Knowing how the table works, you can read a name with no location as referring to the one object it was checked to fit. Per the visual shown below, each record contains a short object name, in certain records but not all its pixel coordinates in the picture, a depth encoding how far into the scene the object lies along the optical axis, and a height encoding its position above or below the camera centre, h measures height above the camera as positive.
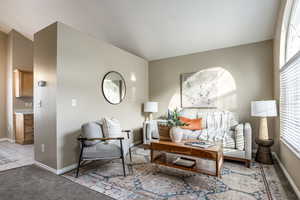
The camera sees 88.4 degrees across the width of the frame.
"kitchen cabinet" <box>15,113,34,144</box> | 4.38 -0.77
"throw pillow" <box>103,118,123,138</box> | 2.68 -0.48
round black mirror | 3.46 +0.34
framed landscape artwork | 3.96 +0.34
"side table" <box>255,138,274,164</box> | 2.81 -0.96
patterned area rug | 1.91 -1.17
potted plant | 2.49 -0.43
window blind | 1.94 -0.05
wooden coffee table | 2.04 -0.75
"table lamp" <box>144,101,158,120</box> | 4.36 -0.17
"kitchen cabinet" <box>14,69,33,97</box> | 4.74 +0.59
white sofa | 2.77 -0.66
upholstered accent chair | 2.38 -0.73
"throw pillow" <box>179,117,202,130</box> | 3.58 -0.55
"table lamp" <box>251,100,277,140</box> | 2.77 -0.20
